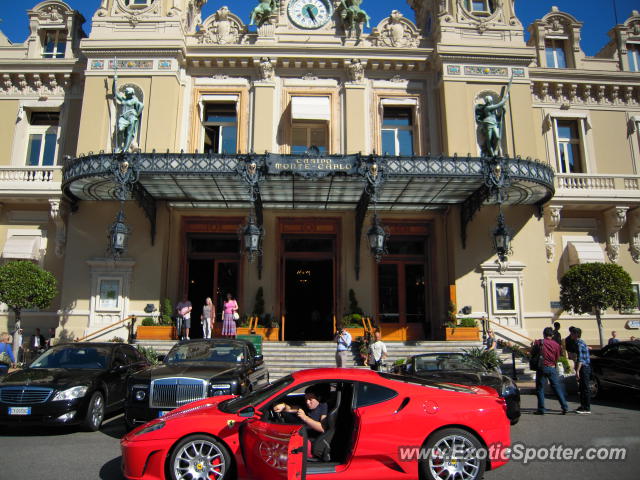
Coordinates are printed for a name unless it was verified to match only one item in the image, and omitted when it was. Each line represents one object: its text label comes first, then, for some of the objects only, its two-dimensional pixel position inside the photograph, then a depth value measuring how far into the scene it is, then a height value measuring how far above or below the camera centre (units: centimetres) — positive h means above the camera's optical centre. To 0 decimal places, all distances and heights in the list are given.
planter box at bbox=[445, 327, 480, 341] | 1566 -46
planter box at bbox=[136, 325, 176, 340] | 1551 -37
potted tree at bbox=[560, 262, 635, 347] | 1452 +97
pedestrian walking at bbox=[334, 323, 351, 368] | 1246 -67
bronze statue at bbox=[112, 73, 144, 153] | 1667 +732
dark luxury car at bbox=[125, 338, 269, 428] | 733 -101
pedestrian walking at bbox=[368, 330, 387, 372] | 1219 -87
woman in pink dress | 1492 -2
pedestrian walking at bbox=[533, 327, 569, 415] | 888 -96
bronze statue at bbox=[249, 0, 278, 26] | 1856 +1222
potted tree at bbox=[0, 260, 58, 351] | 1384 +104
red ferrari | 470 -120
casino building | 1656 +659
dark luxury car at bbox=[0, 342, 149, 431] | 742 -108
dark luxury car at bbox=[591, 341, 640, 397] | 995 -105
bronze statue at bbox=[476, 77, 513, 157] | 1700 +725
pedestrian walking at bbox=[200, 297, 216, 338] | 1521 +11
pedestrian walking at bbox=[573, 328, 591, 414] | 903 -107
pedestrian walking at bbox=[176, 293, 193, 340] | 1536 +12
